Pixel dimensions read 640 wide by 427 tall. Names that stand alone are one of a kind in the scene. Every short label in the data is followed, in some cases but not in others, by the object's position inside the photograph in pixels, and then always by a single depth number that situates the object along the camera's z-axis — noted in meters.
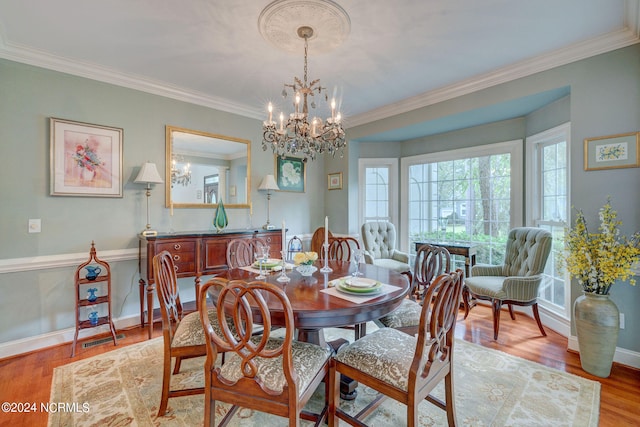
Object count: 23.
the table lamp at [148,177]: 2.98
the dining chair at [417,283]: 2.06
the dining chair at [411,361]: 1.36
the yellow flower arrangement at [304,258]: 2.14
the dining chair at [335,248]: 3.24
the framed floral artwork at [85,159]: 2.71
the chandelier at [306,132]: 2.21
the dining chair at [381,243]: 4.22
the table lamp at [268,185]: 4.03
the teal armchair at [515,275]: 2.79
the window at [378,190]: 4.80
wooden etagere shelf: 2.60
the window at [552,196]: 3.08
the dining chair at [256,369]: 1.25
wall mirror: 3.39
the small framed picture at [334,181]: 4.75
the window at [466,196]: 3.71
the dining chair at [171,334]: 1.74
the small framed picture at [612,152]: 2.30
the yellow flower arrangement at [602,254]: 2.13
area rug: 1.76
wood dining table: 1.50
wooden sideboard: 2.85
